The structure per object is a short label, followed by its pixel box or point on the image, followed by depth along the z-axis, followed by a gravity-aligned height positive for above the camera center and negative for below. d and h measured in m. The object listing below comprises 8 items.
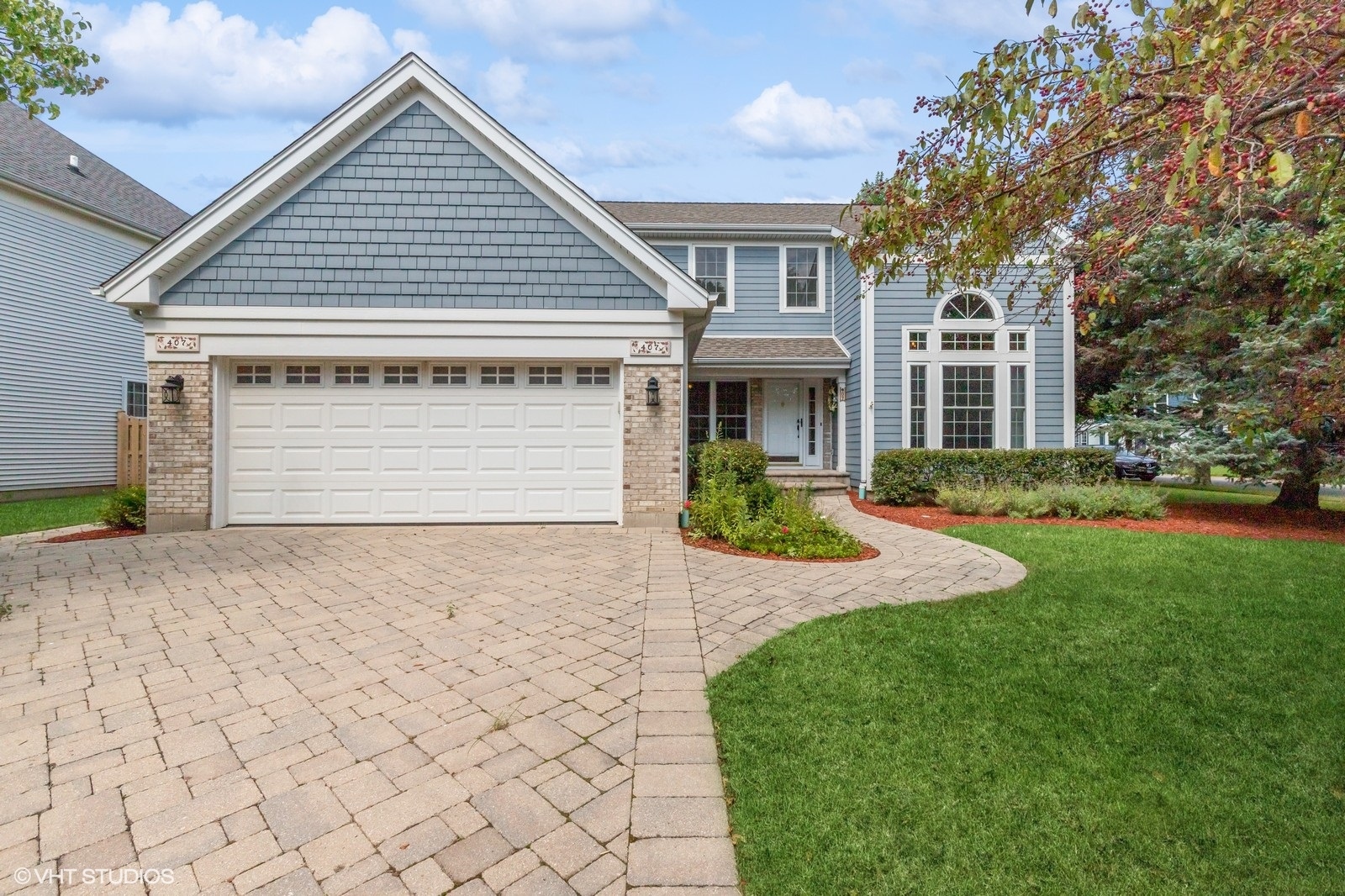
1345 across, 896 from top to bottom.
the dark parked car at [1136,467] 19.31 -0.60
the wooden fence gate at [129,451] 13.22 -0.03
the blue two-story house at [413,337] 7.98 +1.51
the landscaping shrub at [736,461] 8.17 -0.17
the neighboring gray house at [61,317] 12.48 +2.93
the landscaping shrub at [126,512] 8.19 -0.84
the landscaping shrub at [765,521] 6.76 -0.86
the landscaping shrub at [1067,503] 9.81 -0.88
